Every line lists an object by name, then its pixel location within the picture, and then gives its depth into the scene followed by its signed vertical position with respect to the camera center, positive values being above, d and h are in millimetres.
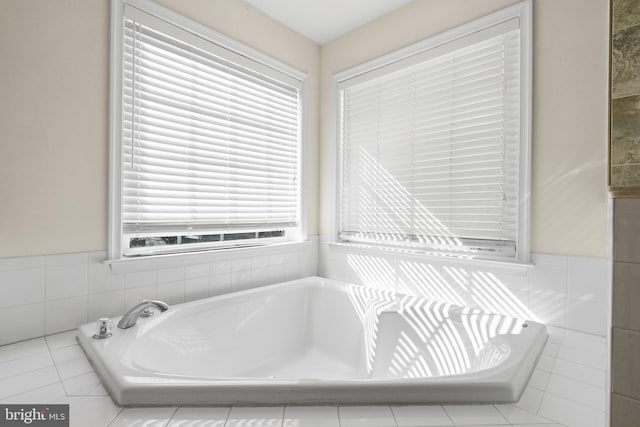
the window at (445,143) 1696 +430
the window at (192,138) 1623 +429
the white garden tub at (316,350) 944 -544
